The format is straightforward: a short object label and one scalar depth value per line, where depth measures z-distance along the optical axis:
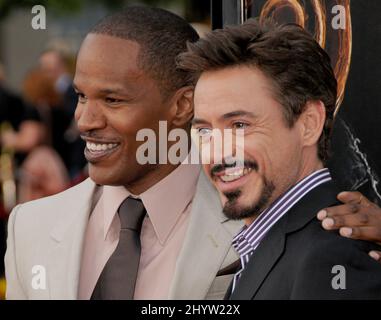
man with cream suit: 4.32
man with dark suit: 3.54
